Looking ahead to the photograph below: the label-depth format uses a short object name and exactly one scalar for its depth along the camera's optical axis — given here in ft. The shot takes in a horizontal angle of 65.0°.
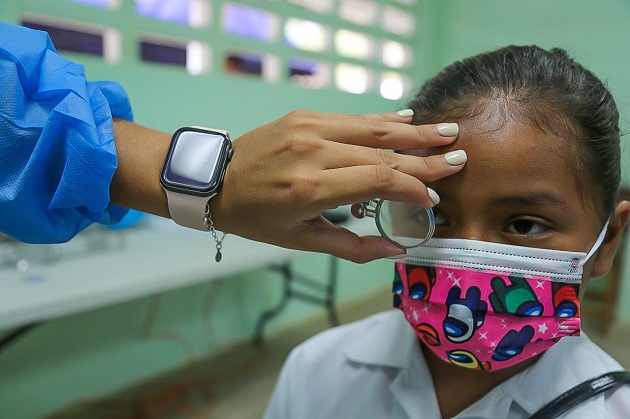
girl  2.48
